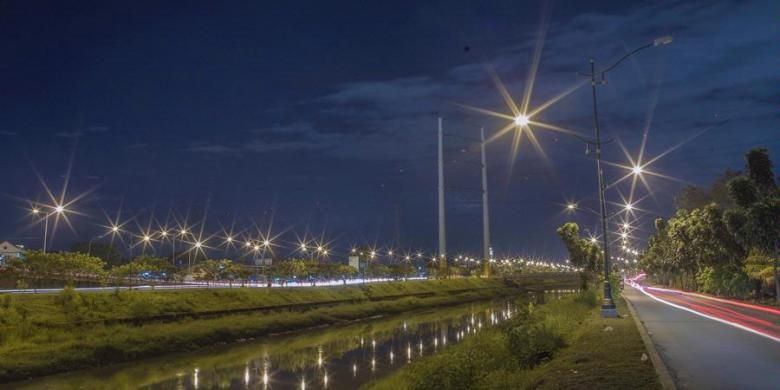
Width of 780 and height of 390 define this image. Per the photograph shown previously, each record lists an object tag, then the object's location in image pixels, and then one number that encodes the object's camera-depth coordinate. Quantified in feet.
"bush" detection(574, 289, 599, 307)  142.92
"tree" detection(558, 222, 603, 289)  223.71
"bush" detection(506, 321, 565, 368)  64.18
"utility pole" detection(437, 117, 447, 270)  280.92
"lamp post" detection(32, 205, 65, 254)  169.94
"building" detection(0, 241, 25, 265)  267.39
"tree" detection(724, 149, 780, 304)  134.00
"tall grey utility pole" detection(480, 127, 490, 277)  314.14
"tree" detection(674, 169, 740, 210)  290.76
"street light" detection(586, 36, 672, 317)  99.60
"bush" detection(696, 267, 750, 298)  165.68
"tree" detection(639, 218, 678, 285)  268.62
